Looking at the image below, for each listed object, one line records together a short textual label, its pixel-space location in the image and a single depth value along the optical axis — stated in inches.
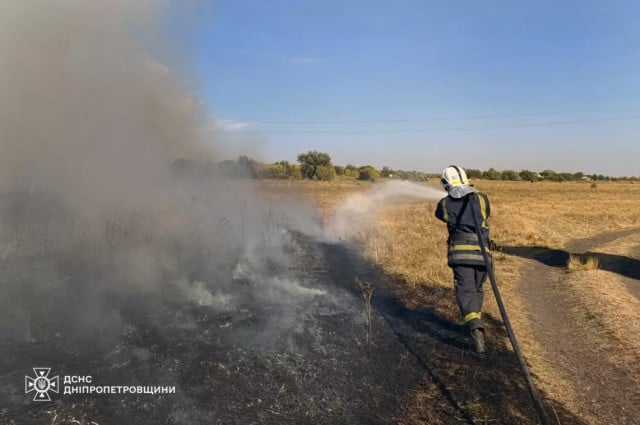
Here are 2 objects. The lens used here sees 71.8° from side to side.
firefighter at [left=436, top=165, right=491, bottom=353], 240.2
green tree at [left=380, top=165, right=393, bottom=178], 2225.6
